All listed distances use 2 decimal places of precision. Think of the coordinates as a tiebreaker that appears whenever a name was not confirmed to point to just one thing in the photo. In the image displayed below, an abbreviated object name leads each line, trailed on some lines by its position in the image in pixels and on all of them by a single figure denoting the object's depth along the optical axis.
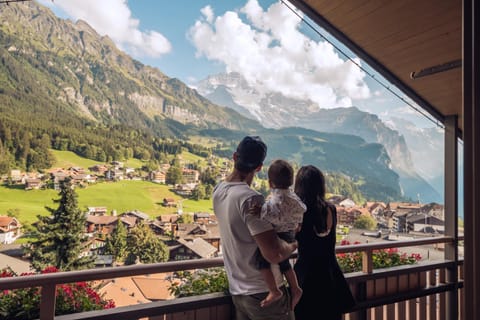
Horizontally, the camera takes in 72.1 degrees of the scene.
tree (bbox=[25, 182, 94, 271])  8.39
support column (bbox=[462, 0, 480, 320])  0.81
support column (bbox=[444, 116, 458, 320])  2.81
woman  1.50
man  1.16
